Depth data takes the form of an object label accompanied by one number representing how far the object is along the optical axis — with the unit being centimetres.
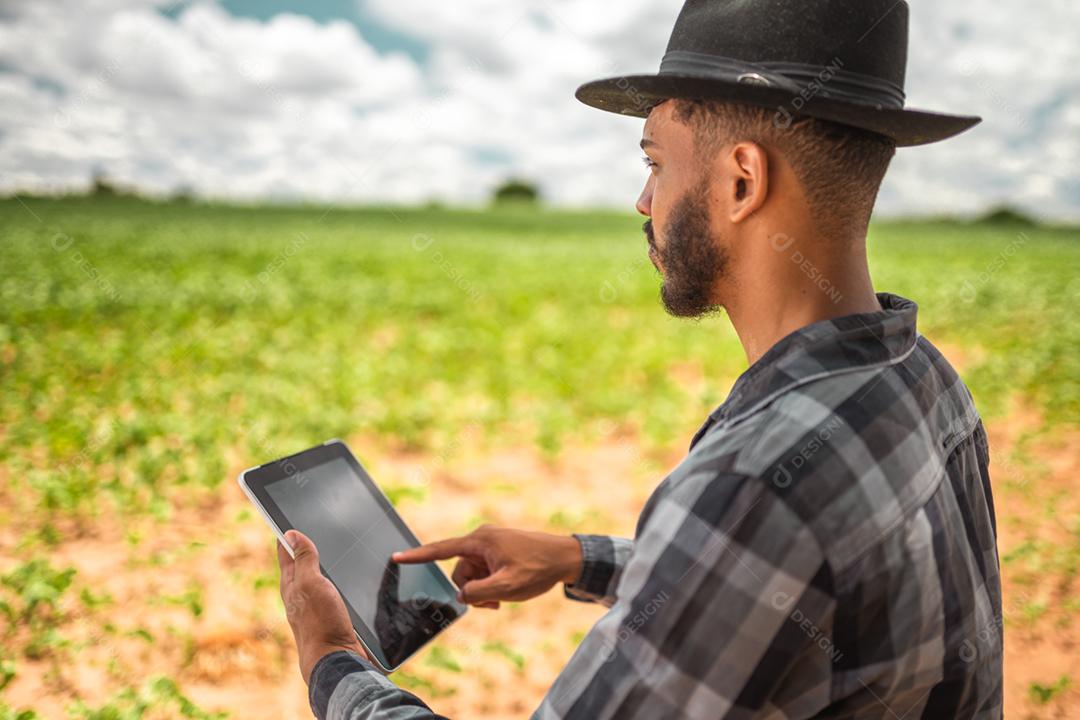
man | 110
